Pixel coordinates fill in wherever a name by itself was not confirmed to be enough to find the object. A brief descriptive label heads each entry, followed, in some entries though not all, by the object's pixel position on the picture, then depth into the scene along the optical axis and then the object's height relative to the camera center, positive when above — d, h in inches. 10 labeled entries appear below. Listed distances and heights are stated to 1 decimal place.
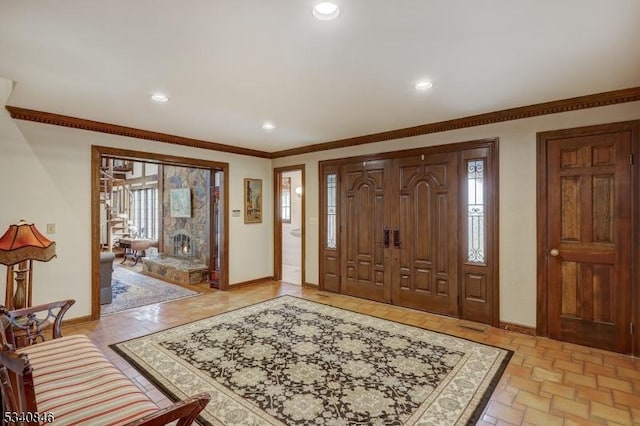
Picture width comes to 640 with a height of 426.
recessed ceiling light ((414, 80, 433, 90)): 112.1 +45.3
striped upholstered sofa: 47.1 -33.9
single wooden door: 123.6 -10.3
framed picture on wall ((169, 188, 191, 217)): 292.5 +10.8
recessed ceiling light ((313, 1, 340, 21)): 69.4 +44.5
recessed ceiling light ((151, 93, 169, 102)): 123.6 +45.1
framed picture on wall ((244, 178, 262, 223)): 233.8 +9.8
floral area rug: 87.2 -52.5
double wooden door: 165.2 -9.8
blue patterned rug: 188.0 -52.5
